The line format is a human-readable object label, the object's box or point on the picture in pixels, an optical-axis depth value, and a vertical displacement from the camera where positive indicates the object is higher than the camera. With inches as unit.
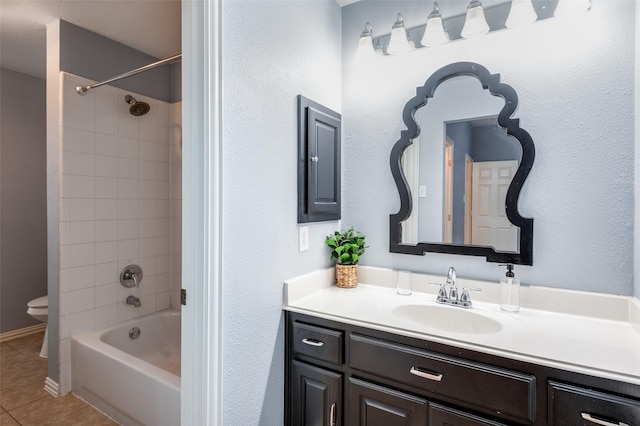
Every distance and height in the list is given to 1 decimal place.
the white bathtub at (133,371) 68.6 -38.5
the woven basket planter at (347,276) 73.1 -14.3
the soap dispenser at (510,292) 58.5 -14.2
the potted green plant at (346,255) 73.2 -10.0
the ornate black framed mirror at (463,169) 61.7 +7.8
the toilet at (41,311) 107.1 -32.3
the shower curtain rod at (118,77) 78.7 +32.8
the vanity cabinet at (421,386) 39.7 -23.7
